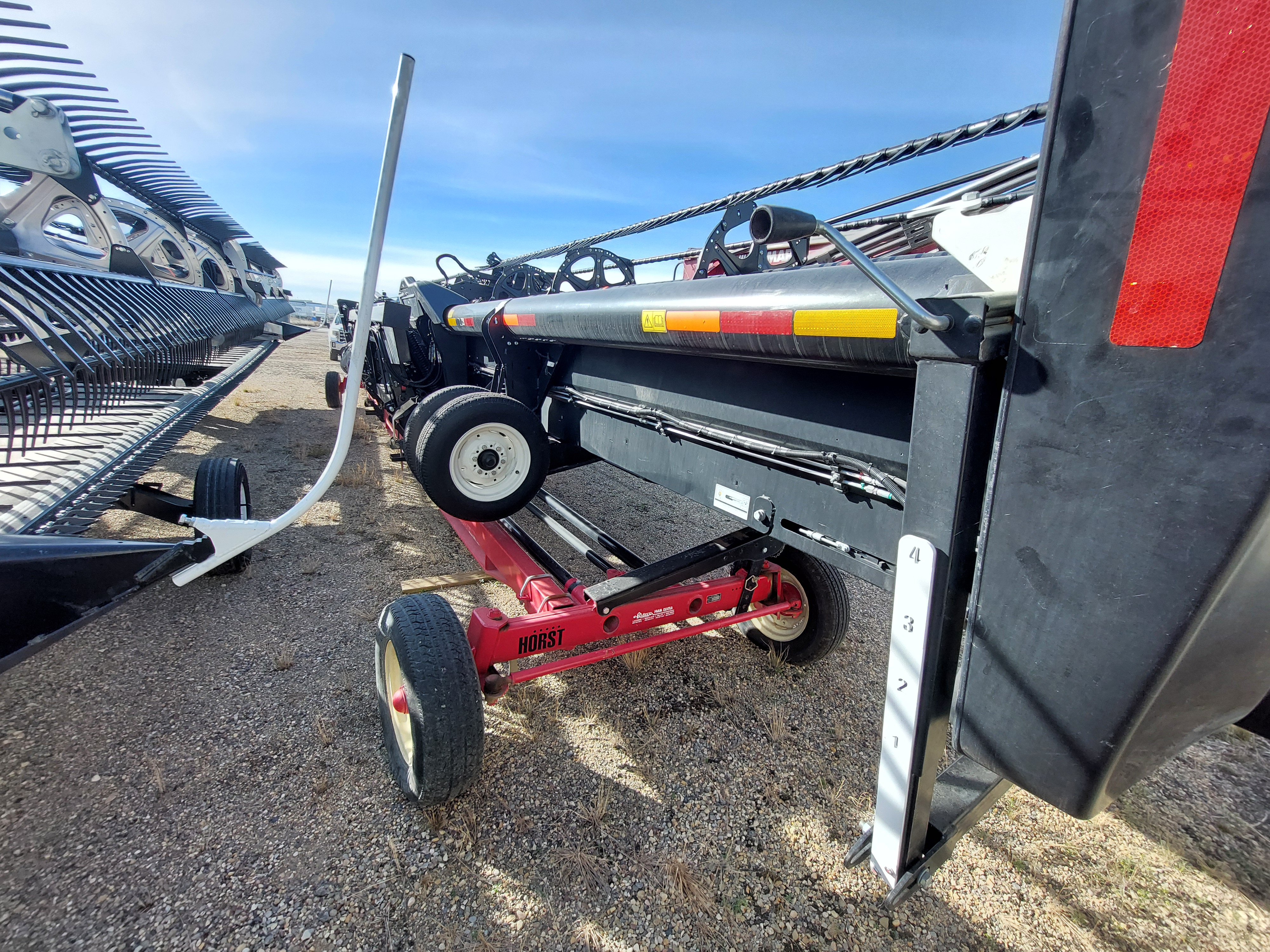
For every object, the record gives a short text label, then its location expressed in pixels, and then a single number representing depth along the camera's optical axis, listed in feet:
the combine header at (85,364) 5.19
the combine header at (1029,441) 2.57
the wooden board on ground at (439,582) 10.81
